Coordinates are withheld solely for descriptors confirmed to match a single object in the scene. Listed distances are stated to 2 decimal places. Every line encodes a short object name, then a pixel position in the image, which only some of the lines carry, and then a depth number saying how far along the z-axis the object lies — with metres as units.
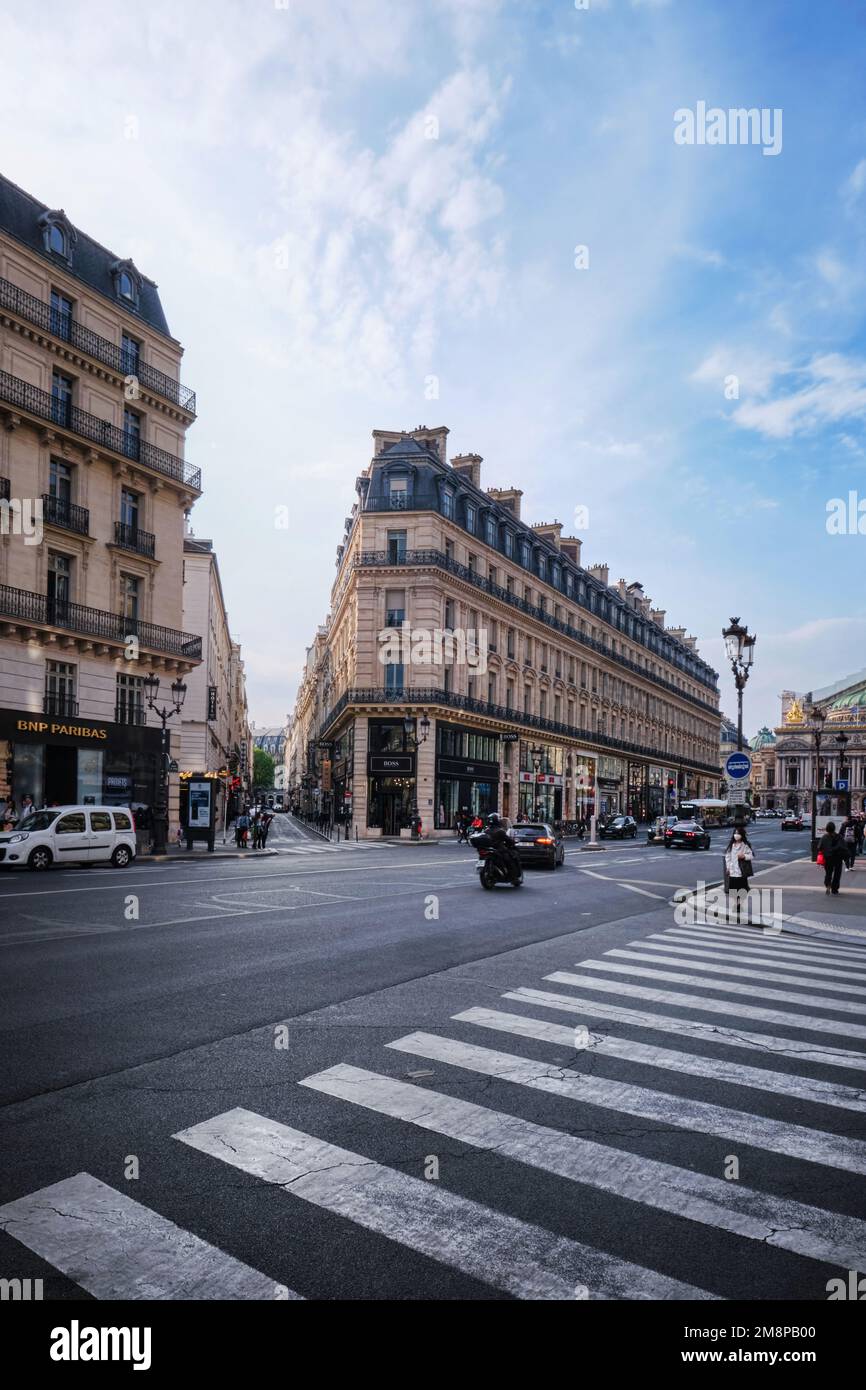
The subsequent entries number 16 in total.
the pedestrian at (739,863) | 16.06
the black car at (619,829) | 54.19
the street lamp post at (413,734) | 47.06
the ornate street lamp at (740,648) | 20.77
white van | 21.44
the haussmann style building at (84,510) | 28.08
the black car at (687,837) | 42.12
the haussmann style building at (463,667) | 48.09
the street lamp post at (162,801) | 29.00
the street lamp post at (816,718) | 34.15
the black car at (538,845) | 26.05
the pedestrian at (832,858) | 19.67
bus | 70.81
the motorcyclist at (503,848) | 18.59
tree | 182.12
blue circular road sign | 18.45
